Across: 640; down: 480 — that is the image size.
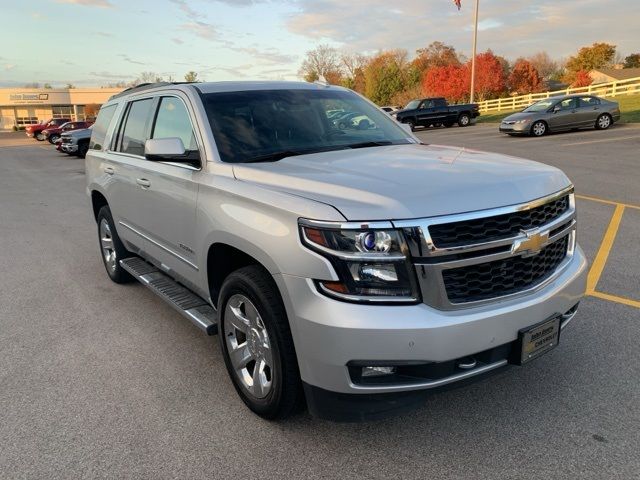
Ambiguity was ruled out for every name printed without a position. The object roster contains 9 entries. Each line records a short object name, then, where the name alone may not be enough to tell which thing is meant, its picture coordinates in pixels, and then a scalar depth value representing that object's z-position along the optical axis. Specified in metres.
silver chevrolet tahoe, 2.46
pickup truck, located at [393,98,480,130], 32.12
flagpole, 39.00
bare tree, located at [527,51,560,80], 103.25
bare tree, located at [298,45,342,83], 89.25
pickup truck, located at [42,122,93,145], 34.45
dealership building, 93.38
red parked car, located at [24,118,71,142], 46.00
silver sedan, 21.66
